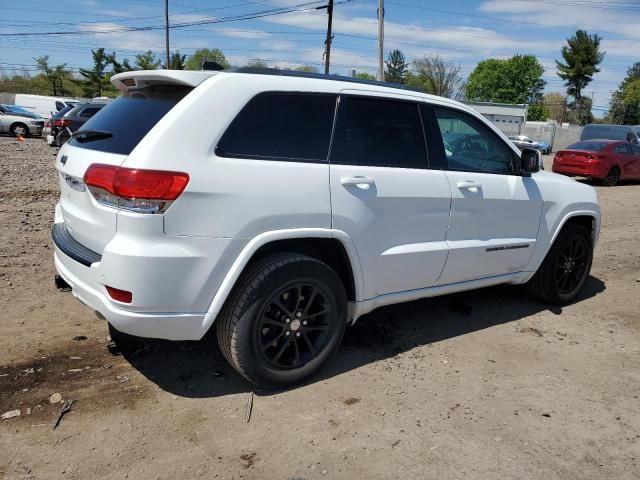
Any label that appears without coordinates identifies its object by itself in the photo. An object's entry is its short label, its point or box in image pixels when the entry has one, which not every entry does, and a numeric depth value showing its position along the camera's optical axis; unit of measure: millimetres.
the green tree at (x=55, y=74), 70188
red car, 16391
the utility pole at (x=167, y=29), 41653
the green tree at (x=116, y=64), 68438
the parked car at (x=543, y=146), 40331
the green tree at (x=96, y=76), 69125
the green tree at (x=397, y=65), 111250
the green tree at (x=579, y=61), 80188
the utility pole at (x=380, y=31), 29219
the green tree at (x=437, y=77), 75425
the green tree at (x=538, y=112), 90675
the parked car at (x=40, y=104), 39031
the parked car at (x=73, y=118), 16469
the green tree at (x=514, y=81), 98062
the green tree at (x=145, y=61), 64912
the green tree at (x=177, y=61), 57562
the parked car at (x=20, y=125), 24656
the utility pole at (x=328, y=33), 32531
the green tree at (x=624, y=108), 79562
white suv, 2822
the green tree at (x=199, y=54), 85062
